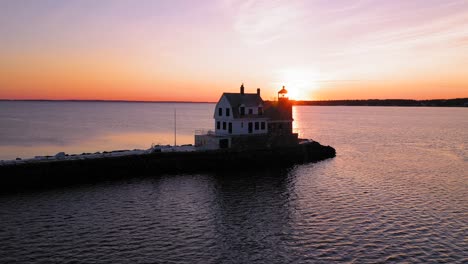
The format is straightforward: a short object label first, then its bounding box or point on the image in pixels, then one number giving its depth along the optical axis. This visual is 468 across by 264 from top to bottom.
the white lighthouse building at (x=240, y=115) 60.27
